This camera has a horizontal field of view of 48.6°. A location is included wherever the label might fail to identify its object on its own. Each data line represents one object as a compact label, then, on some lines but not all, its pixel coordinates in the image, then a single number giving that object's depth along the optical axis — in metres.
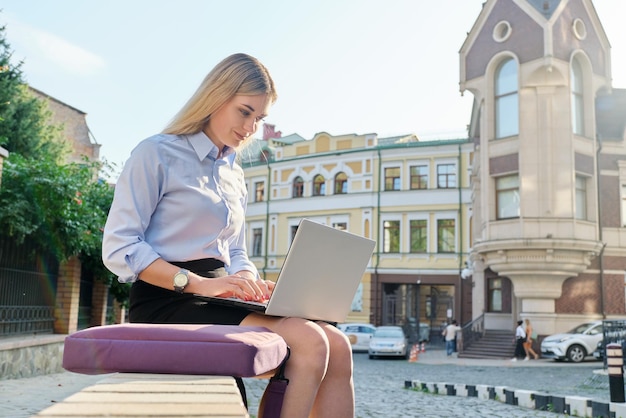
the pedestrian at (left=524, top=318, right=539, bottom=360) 25.47
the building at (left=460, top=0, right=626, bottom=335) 26.02
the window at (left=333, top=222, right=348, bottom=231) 42.00
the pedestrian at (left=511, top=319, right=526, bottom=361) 25.56
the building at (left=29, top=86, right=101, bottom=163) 39.88
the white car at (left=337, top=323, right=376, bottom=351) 31.34
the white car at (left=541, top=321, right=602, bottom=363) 23.81
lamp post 32.69
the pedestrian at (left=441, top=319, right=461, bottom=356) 28.73
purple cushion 1.99
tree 24.33
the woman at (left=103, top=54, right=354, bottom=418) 2.54
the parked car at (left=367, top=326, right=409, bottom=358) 27.50
